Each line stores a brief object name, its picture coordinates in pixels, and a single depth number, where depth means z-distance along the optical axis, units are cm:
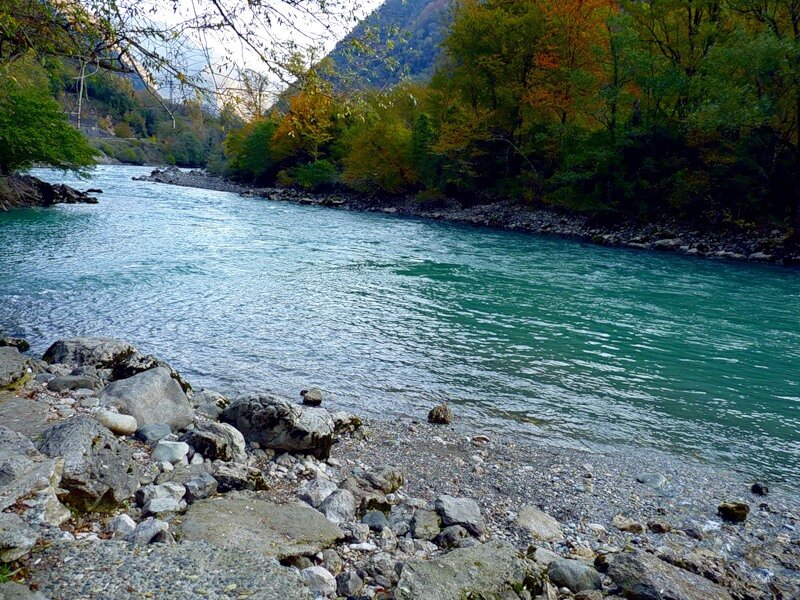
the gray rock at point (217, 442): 506
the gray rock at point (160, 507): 377
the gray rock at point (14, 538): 285
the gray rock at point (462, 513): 458
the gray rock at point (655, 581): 373
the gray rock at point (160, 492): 395
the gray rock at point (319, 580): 326
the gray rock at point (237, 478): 446
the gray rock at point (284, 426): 573
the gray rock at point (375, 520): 433
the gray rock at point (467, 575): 335
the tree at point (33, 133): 2580
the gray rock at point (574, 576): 379
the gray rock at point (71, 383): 618
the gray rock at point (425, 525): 435
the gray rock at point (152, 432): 514
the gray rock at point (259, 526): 355
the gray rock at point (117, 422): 513
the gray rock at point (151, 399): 572
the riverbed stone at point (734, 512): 524
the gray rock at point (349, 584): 333
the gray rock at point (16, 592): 257
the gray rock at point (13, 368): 591
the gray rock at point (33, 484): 336
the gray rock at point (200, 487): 413
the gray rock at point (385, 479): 522
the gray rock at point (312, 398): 756
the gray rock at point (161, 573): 279
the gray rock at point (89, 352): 754
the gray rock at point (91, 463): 371
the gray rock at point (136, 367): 721
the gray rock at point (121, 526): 346
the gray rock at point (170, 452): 473
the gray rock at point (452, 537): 424
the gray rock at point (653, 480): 590
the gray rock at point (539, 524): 469
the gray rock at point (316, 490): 460
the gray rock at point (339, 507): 432
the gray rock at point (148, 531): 339
